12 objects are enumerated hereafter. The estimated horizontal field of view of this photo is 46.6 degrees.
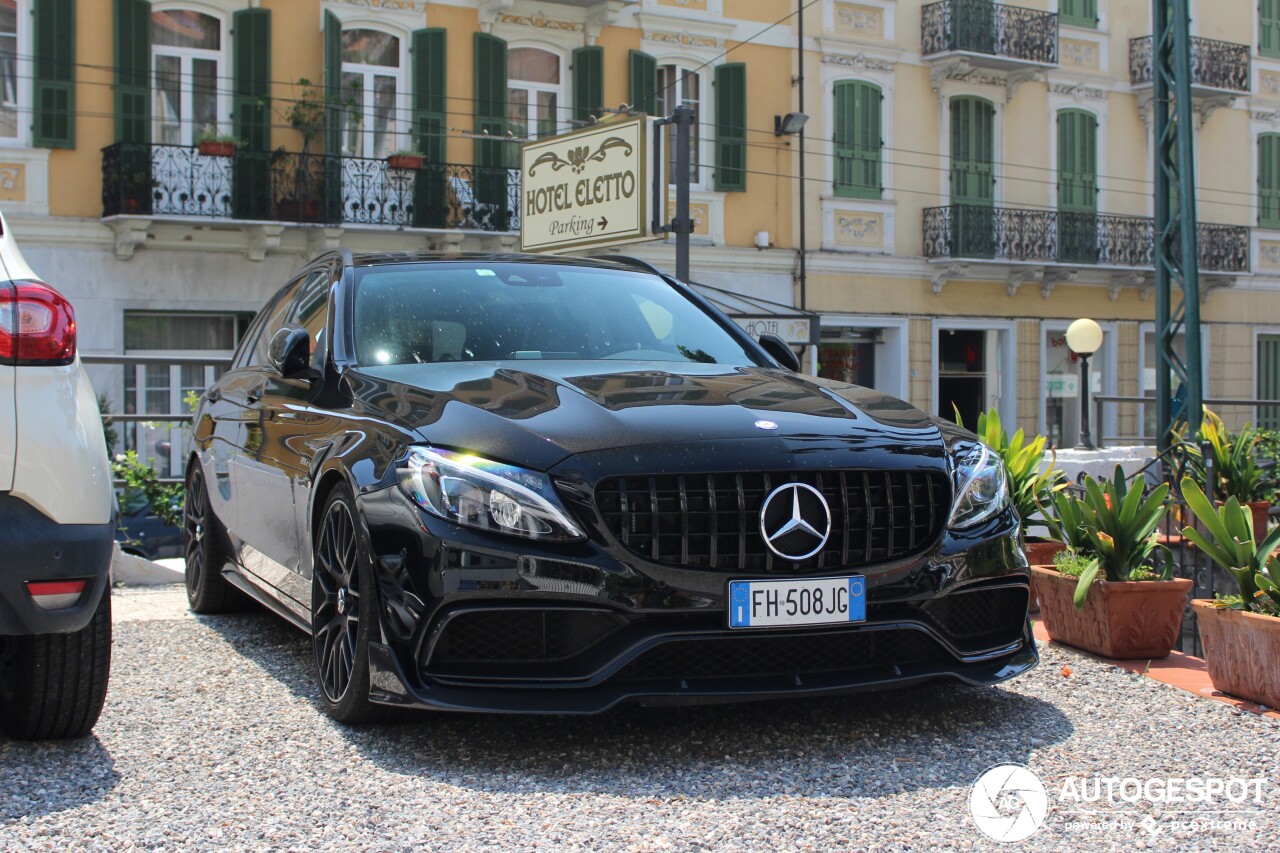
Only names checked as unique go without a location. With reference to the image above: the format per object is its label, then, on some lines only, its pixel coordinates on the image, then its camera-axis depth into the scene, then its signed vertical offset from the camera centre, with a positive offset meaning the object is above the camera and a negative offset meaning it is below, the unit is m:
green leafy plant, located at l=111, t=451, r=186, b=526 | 9.34 -0.40
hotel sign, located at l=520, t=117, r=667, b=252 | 14.13 +2.34
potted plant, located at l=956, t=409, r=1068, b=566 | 6.66 -0.26
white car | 3.49 -0.12
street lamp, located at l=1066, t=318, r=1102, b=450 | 14.31 +0.80
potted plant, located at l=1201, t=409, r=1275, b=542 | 10.49 -0.35
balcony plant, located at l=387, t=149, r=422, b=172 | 20.69 +3.66
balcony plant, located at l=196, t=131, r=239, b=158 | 19.22 +3.61
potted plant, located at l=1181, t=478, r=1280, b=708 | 4.64 -0.60
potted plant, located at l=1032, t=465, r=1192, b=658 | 5.48 -0.61
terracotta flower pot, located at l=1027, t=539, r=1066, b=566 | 6.68 -0.58
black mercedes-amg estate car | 3.79 -0.32
